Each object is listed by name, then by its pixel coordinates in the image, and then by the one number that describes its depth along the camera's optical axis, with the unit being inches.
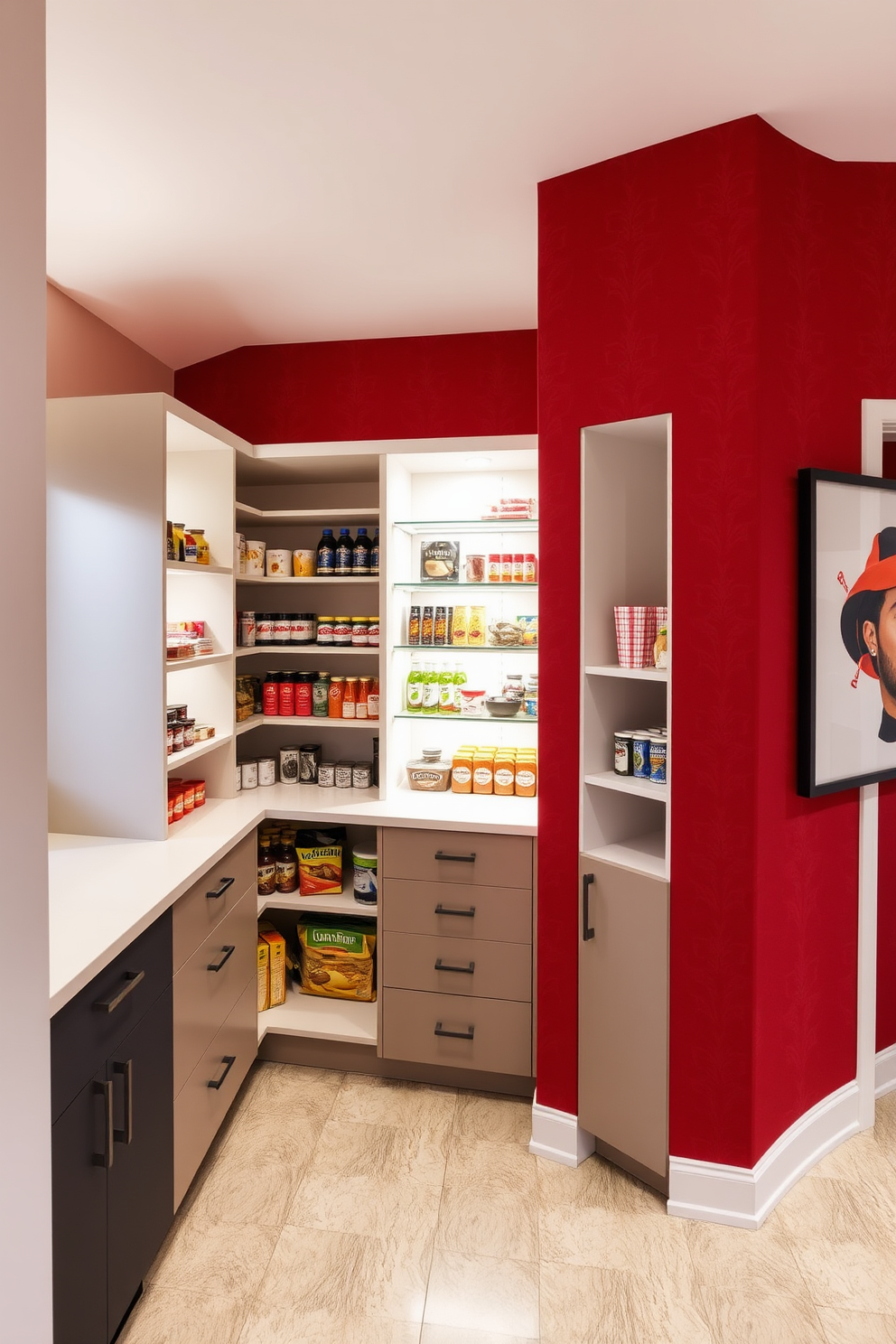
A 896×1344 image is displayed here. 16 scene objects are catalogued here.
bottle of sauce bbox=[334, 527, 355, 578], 116.0
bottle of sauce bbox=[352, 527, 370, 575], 115.0
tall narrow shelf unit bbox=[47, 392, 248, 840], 86.8
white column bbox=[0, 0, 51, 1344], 27.5
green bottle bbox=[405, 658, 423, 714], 114.7
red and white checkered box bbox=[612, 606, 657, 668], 82.0
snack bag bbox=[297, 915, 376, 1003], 108.8
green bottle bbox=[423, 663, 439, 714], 113.9
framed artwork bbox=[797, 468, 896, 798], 79.0
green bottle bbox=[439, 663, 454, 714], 113.3
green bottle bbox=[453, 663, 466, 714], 113.7
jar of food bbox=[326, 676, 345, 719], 117.3
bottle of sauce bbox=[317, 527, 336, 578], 117.0
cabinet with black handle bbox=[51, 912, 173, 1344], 55.0
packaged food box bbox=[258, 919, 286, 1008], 107.6
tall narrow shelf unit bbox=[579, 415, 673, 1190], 79.8
